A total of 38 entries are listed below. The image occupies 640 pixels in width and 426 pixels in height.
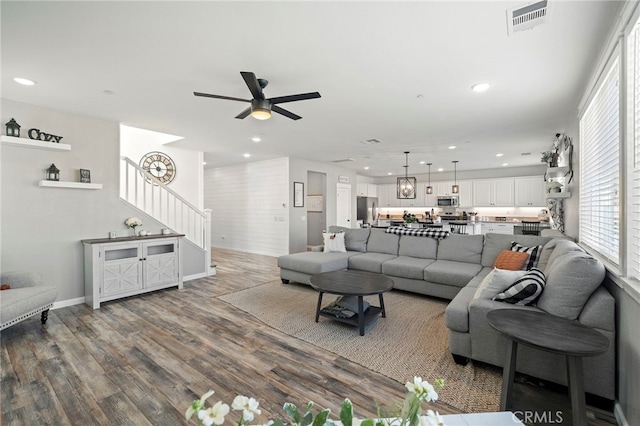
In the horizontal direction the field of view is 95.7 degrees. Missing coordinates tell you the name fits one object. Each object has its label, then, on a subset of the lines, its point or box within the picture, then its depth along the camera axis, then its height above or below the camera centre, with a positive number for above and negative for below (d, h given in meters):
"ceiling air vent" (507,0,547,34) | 1.95 +1.37
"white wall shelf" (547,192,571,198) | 3.92 +0.24
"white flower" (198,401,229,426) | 0.70 -0.50
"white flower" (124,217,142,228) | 4.54 -0.18
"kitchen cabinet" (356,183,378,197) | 11.22 +0.86
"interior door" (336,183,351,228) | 9.26 +0.23
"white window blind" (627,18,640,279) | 1.82 +0.40
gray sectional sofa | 2.00 -0.80
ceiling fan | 2.78 +1.11
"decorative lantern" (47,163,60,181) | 3.86 +0.51
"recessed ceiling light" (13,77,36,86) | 3.03 +1.38
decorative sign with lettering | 3.73 +0.98
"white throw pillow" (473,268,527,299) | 2.46 -0.60
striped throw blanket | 4.96 -0.38
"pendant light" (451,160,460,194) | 8.74 +1.17
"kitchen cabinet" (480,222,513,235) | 9.02 -0.50
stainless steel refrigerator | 10.99 +0.05
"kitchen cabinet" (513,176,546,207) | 8.89 +0.63
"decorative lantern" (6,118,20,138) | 3.52 +1.01
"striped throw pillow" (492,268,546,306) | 2.30 -0.63
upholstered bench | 2.83 -0.91
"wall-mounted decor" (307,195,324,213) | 9.29 +0.27
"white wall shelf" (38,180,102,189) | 3.79 +0.36
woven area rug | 2.21 -1.32
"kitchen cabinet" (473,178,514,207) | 9.38 +0.63
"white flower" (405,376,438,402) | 0.82 -0.51
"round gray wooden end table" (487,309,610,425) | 1.61 -0.75
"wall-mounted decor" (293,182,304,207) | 7.66 +0.46
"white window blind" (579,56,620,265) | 2.24 +0.38
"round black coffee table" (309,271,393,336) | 3.14 -0.86
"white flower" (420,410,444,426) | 0.77 -0.57
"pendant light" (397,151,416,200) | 7.88 +0.68
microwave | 10.21 +0.36
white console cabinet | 3.97 -0.82
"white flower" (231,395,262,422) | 0.74 -0.51
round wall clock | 6.14 +0.98
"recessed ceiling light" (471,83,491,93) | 3.15 +1.39
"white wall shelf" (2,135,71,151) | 3.49 +0.84
